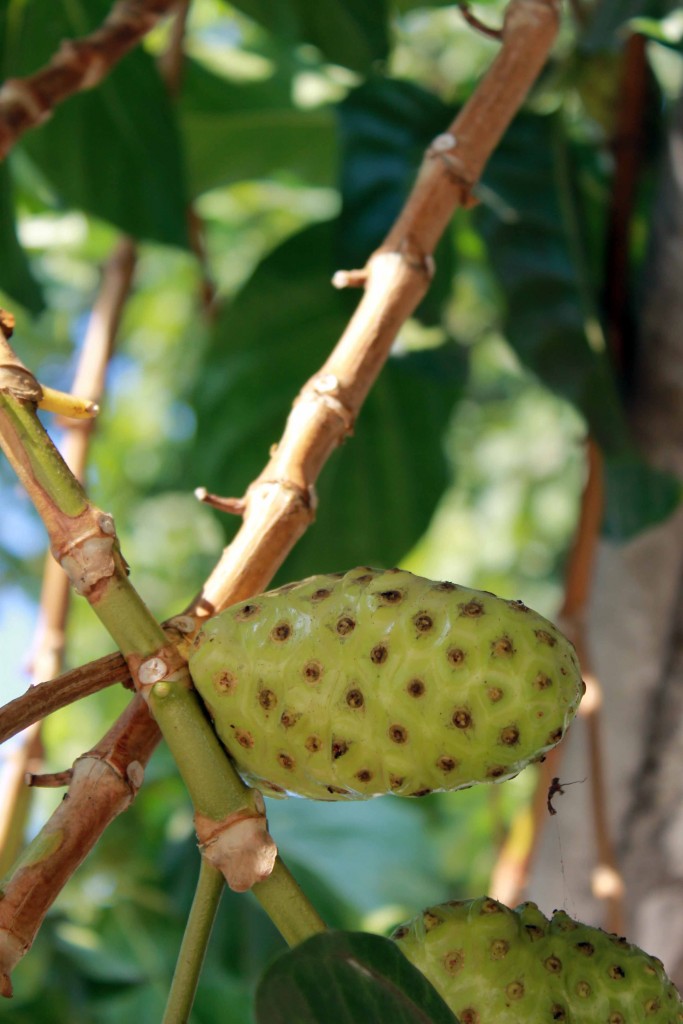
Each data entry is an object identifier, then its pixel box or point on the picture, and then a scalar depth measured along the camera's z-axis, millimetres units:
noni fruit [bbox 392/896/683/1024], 662
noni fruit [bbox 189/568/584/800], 651
